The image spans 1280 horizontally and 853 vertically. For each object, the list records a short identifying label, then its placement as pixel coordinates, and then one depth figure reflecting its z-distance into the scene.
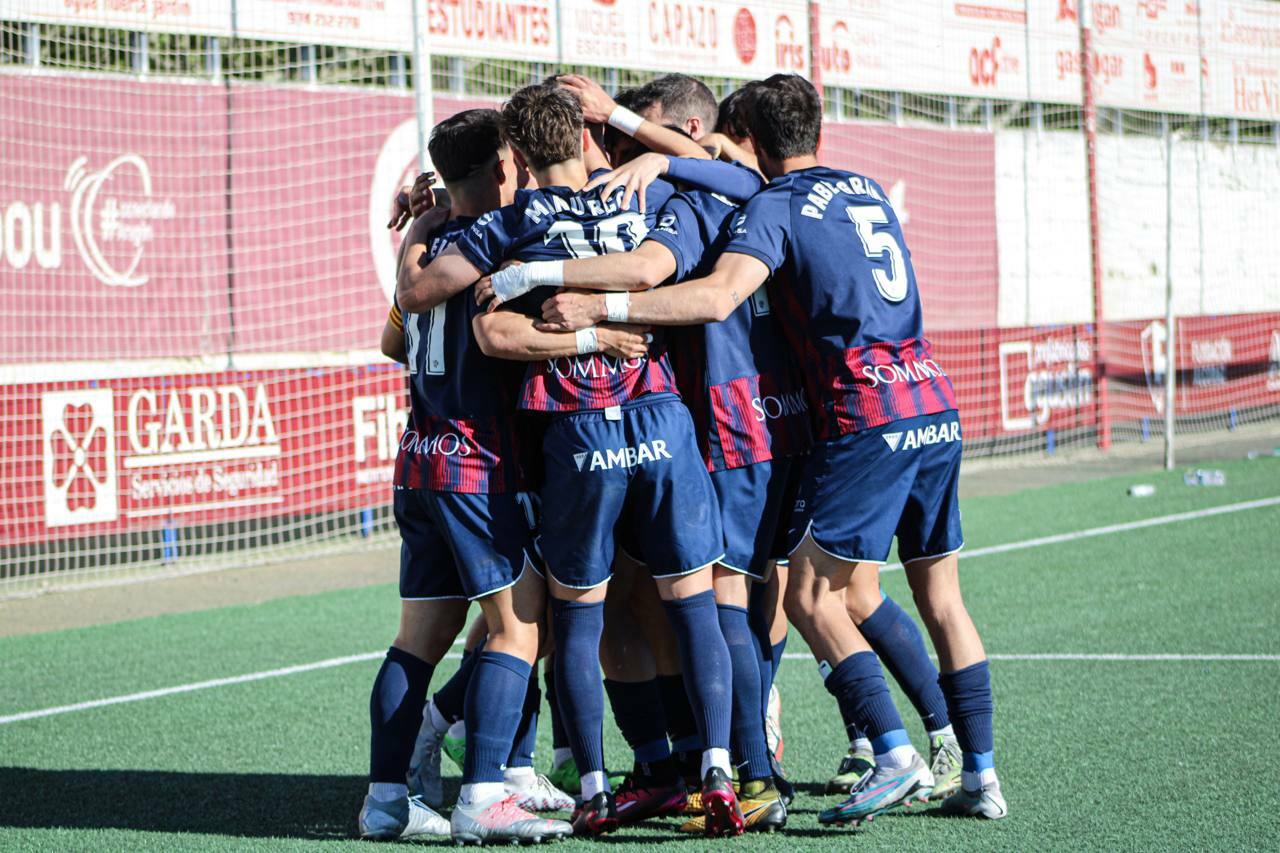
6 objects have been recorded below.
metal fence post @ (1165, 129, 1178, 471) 26.52
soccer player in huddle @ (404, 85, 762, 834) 7.97
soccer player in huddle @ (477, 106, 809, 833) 8.29
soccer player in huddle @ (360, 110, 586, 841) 8.07
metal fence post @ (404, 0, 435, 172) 19.47
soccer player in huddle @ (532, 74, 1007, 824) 8.25
